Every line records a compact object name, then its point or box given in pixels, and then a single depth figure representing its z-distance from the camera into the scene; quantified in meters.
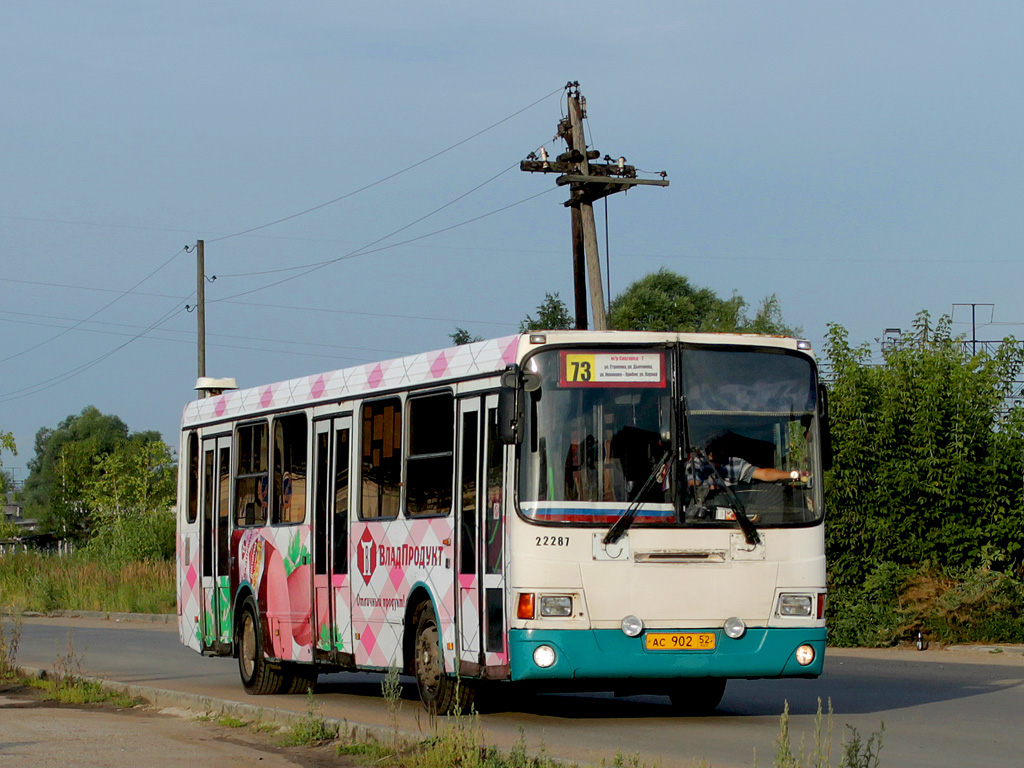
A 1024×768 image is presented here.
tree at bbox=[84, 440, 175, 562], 43.34
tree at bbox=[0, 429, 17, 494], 46.40
